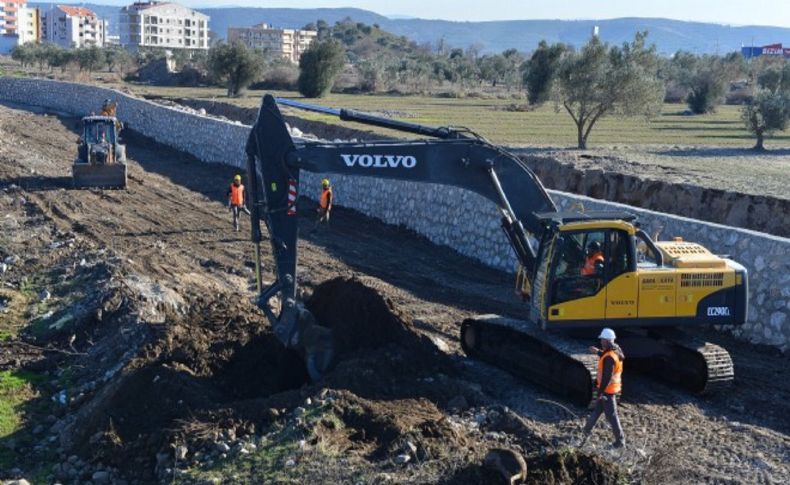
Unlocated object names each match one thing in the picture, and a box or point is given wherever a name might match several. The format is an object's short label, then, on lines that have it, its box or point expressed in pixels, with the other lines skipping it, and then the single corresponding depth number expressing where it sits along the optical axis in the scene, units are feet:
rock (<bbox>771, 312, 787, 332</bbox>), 49.33
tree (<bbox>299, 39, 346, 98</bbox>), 218.79
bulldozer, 99.91
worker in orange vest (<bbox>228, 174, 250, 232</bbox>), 79.97
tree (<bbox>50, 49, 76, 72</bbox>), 311.06
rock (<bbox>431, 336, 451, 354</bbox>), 47.24
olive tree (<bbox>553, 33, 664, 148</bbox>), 127.95
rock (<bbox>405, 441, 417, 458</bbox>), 33.73
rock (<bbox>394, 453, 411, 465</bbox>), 33.42
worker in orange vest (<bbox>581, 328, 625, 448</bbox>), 36.11
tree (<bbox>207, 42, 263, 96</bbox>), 216.33
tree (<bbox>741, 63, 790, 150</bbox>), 132.87
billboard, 514.27
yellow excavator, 42.04
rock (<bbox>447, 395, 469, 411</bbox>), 39.17
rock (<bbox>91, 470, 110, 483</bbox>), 35.73
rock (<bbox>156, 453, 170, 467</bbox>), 35.27
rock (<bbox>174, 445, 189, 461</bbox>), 35.06
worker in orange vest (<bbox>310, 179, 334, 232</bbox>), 80.18
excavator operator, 41.98
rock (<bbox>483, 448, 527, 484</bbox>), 30.53
